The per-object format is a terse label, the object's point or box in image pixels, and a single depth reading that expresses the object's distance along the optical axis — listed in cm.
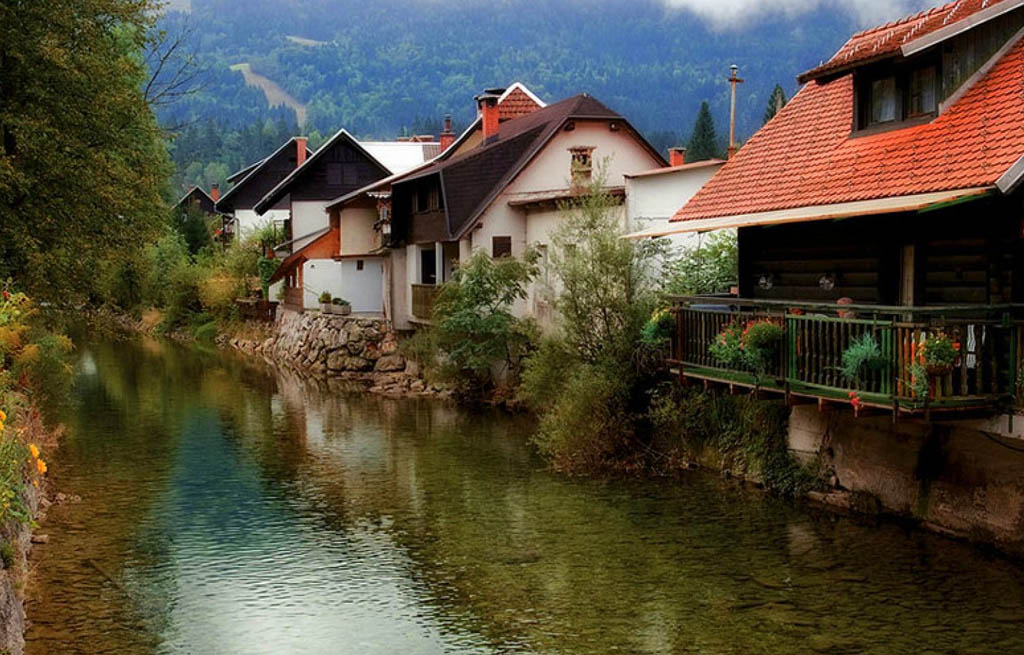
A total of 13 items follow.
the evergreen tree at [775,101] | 7515
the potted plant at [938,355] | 1521
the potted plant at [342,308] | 5038
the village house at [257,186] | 7912
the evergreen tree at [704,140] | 10510
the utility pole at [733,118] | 2967
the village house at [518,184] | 3772
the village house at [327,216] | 5362
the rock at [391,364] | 4438
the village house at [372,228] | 4856
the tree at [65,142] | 2558
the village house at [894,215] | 1585
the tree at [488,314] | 3481
